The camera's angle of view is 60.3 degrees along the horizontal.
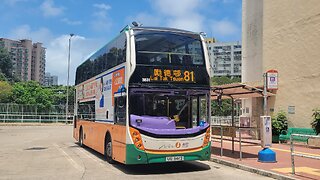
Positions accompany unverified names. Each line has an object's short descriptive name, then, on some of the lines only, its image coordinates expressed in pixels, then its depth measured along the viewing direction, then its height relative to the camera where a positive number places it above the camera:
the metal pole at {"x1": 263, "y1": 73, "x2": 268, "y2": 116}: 9.34 +0.37
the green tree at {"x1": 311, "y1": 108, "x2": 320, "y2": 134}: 7.89 -0.64
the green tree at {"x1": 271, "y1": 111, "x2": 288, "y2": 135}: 14.58 -1.03
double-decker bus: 7.57 +0.17
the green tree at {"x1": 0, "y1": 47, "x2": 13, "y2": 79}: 69.09 +9.54
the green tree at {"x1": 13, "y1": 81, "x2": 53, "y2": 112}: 39.20 +0.94
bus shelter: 9.91 +0.45
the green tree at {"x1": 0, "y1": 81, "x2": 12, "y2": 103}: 40.35 +1.09
